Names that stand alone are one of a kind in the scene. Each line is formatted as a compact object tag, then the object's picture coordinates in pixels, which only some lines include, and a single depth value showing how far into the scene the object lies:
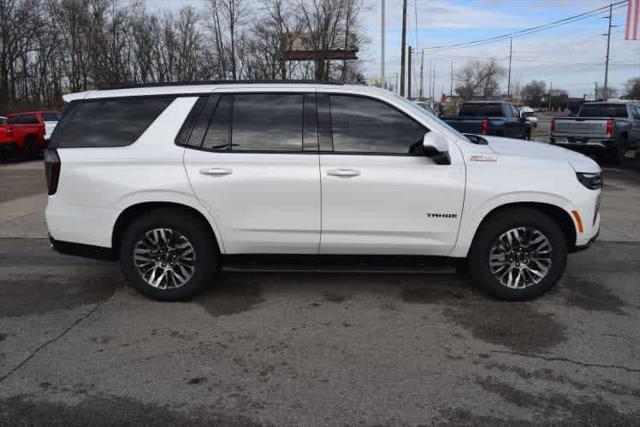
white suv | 4.65
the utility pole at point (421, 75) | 76.45
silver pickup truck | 15.61
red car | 18.61
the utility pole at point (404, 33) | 28.41
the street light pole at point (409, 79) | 42.00
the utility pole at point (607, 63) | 56.69
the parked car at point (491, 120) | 15.79
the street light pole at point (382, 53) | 27.95
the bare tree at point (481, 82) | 92.35
